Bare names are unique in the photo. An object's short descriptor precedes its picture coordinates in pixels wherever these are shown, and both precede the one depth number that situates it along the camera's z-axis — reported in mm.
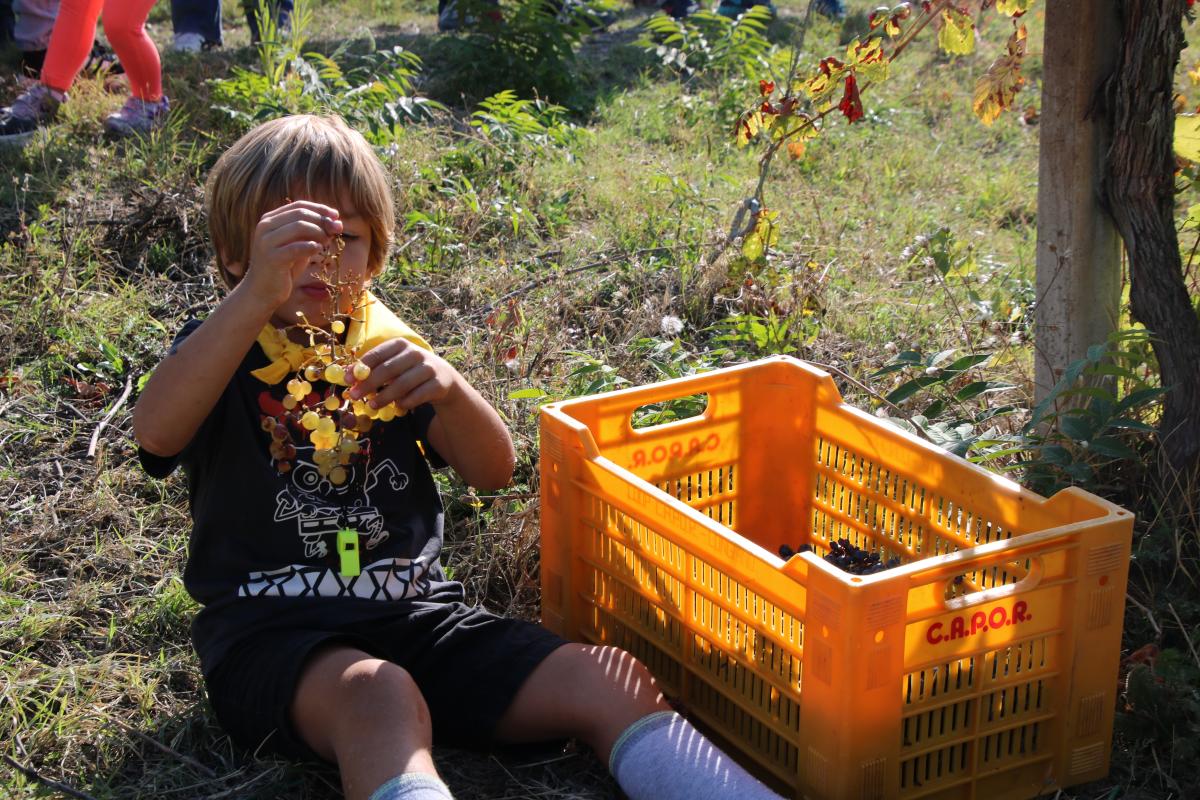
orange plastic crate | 1725
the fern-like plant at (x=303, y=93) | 4336
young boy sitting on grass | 1867
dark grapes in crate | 2160
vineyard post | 2498
